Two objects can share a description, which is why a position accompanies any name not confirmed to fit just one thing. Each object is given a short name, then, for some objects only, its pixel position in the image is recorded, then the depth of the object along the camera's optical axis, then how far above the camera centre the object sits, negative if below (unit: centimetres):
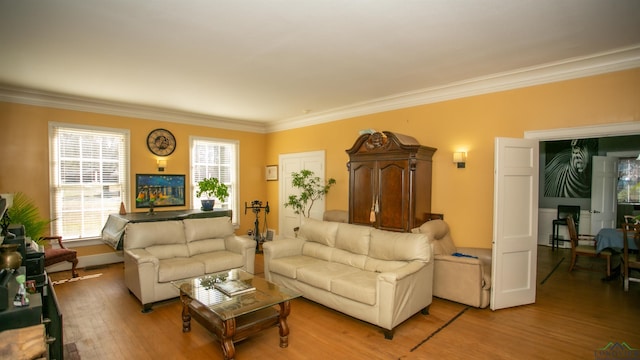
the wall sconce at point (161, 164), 619 +18
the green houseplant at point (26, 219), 382 -60
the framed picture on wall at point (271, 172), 756 +4
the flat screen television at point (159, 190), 598 -35
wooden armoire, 438 -10
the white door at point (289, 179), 647 -12
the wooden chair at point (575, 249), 503 -121
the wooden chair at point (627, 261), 430 -117
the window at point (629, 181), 698 -10
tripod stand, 707 -99
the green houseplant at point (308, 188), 625 -29
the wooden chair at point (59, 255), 445 -121
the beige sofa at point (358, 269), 307 -114
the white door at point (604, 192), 670 -34
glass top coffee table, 258 -119
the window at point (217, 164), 675 +20
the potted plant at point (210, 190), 615 -35
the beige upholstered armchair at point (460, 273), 371 -120
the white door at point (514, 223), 371 -58
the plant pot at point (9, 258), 204 -58
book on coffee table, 304 -116
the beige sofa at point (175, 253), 367 -109
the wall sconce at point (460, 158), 443 +25
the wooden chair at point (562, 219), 708 -98
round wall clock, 612 +62
